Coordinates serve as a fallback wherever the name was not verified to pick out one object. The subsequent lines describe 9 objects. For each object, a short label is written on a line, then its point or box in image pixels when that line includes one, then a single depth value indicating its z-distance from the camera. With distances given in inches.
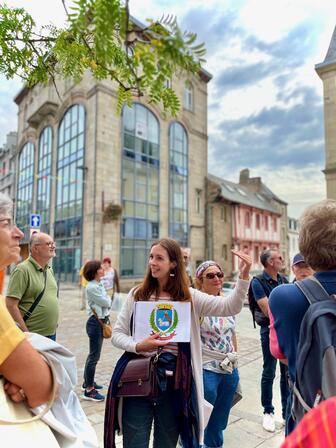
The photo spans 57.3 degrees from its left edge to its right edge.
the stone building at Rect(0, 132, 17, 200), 1323.8
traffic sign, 354.1
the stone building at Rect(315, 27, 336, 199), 553.0
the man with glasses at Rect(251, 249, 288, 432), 136.3
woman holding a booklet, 85.0
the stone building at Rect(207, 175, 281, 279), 1060.8
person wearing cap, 140.3
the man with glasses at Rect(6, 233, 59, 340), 126.3
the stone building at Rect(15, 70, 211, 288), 798.5
